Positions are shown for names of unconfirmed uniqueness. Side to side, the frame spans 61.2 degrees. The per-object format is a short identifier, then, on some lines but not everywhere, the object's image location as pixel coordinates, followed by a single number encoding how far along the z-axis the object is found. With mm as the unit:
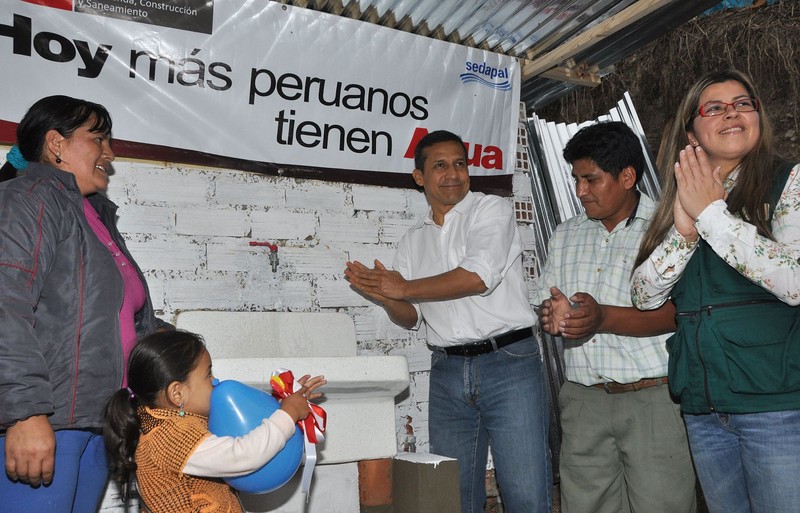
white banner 2721
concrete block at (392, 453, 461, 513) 2363
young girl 1736
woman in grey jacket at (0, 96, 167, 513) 1677
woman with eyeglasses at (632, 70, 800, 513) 1593
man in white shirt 2602
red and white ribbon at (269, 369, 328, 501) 1841
